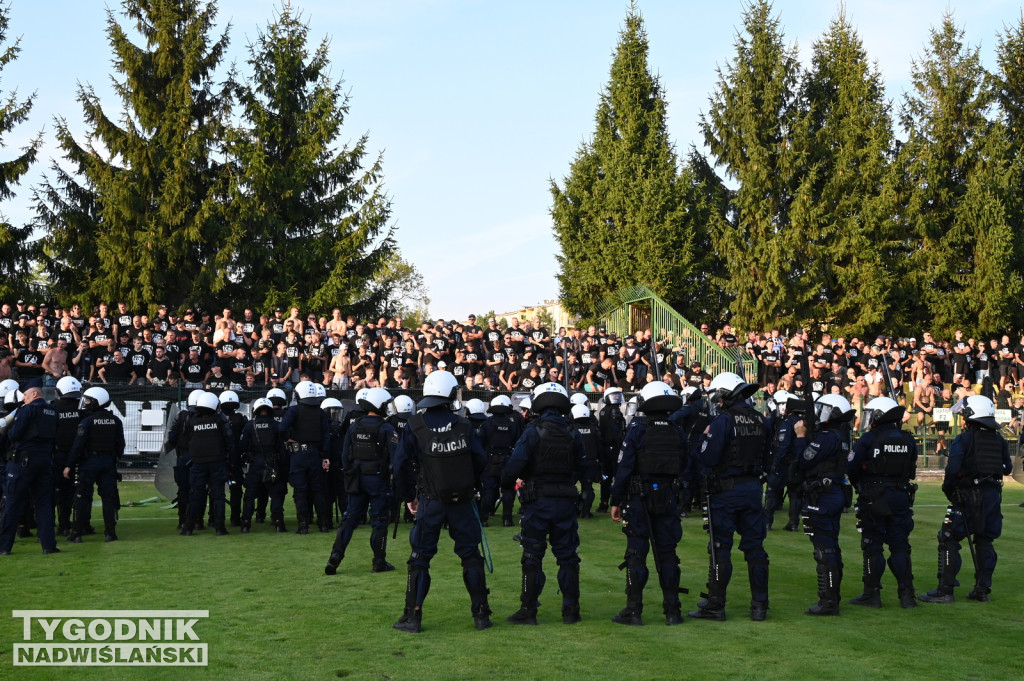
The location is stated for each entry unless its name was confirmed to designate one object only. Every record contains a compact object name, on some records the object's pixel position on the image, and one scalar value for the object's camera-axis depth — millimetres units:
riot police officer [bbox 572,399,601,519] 15227
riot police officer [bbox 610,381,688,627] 8492
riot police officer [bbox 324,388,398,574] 10930
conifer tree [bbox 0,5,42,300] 33188
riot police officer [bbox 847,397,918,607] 9336
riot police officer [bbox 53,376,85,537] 12969
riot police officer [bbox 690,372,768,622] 8672
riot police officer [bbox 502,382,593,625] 8305
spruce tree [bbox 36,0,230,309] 34344
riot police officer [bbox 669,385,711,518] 14449
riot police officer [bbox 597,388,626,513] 15844
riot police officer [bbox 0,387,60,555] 11766
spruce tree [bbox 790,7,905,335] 39531
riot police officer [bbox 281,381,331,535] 13758
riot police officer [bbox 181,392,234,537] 13945
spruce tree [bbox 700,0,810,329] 40094
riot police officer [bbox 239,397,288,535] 14352
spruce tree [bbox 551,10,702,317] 41812
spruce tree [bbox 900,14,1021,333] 39625
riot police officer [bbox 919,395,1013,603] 9734
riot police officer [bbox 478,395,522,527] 14789
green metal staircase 29516
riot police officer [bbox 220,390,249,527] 14719
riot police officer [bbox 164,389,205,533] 14312
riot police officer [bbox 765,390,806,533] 13078
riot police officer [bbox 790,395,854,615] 8914
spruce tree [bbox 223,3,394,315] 35500
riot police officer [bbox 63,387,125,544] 13266
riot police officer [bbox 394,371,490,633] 8102
